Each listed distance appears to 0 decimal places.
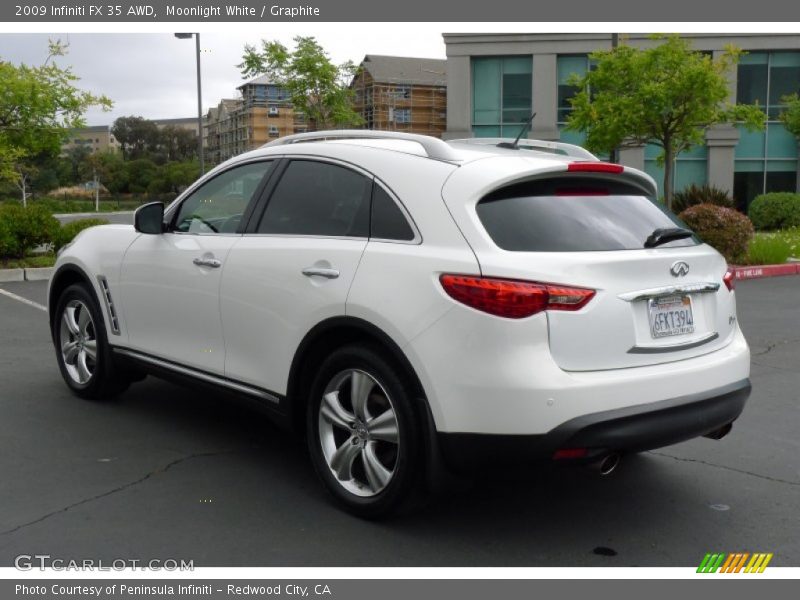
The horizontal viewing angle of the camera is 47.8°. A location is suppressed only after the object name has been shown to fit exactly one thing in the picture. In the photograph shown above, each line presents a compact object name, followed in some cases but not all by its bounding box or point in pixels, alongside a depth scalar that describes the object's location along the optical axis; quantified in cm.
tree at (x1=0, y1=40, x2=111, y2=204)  1631
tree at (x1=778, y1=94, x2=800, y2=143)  3125
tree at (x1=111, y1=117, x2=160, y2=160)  11550
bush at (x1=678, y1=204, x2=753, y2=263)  1588
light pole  2878
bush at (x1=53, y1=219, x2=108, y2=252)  1559
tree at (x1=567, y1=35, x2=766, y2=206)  1827
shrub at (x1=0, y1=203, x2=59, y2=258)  1480
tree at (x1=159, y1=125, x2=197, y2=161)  10992
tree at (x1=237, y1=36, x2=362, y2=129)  2673
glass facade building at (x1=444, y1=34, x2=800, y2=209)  3575
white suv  364
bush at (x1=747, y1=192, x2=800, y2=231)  2789
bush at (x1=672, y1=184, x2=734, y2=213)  2439
